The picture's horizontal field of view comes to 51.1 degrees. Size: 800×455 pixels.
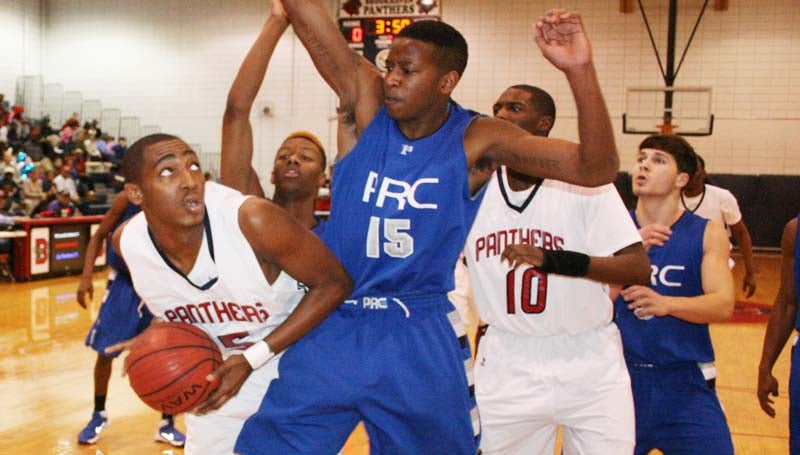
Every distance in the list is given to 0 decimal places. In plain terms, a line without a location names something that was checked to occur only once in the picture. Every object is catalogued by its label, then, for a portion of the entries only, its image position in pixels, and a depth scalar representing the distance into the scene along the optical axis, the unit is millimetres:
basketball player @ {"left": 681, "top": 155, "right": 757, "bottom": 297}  6832
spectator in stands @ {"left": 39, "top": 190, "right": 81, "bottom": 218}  14078
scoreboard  12531
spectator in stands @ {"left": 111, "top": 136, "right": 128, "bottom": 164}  21484
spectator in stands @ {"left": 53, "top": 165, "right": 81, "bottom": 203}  17500
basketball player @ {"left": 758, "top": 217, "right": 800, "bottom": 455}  3654
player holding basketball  2785
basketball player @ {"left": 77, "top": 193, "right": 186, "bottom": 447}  5551
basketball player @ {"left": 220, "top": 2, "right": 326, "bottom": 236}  3571
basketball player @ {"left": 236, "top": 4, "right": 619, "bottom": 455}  2523
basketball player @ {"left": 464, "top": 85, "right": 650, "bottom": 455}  3160
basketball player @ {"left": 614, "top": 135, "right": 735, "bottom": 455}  3346
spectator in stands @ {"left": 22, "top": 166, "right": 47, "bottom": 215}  16516
